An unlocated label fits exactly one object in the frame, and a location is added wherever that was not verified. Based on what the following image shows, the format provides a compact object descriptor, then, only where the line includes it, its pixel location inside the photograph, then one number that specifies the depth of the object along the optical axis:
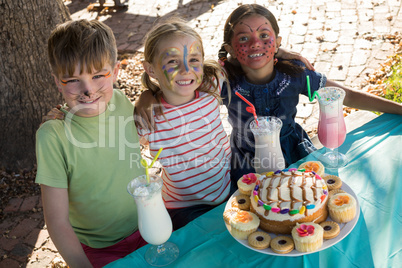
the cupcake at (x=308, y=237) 1.78
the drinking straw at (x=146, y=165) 1.87
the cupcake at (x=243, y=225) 1.91
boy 2.20
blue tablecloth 1.90
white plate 1.81
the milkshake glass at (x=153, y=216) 1.87
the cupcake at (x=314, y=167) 2.20
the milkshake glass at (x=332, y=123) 2.35
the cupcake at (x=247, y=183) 2.16
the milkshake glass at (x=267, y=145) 2.31
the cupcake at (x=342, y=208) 1.90
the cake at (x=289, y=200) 1.91
